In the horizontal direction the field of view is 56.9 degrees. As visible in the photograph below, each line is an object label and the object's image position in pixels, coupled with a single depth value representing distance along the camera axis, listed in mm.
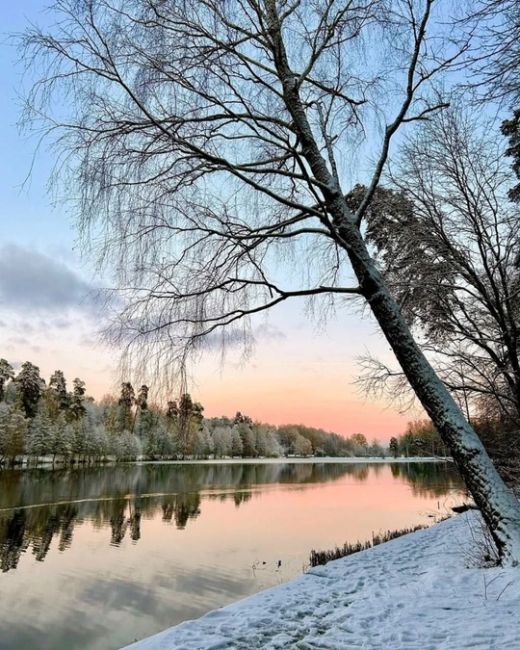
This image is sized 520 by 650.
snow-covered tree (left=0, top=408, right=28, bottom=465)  46250
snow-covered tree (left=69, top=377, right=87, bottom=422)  63594
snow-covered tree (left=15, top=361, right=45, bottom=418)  58406
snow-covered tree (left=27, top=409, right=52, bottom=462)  51656
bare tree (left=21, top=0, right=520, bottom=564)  4668
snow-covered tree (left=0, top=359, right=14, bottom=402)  55484
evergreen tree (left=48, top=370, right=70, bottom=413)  62656
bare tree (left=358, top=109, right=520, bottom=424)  8359
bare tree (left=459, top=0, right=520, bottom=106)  3498
